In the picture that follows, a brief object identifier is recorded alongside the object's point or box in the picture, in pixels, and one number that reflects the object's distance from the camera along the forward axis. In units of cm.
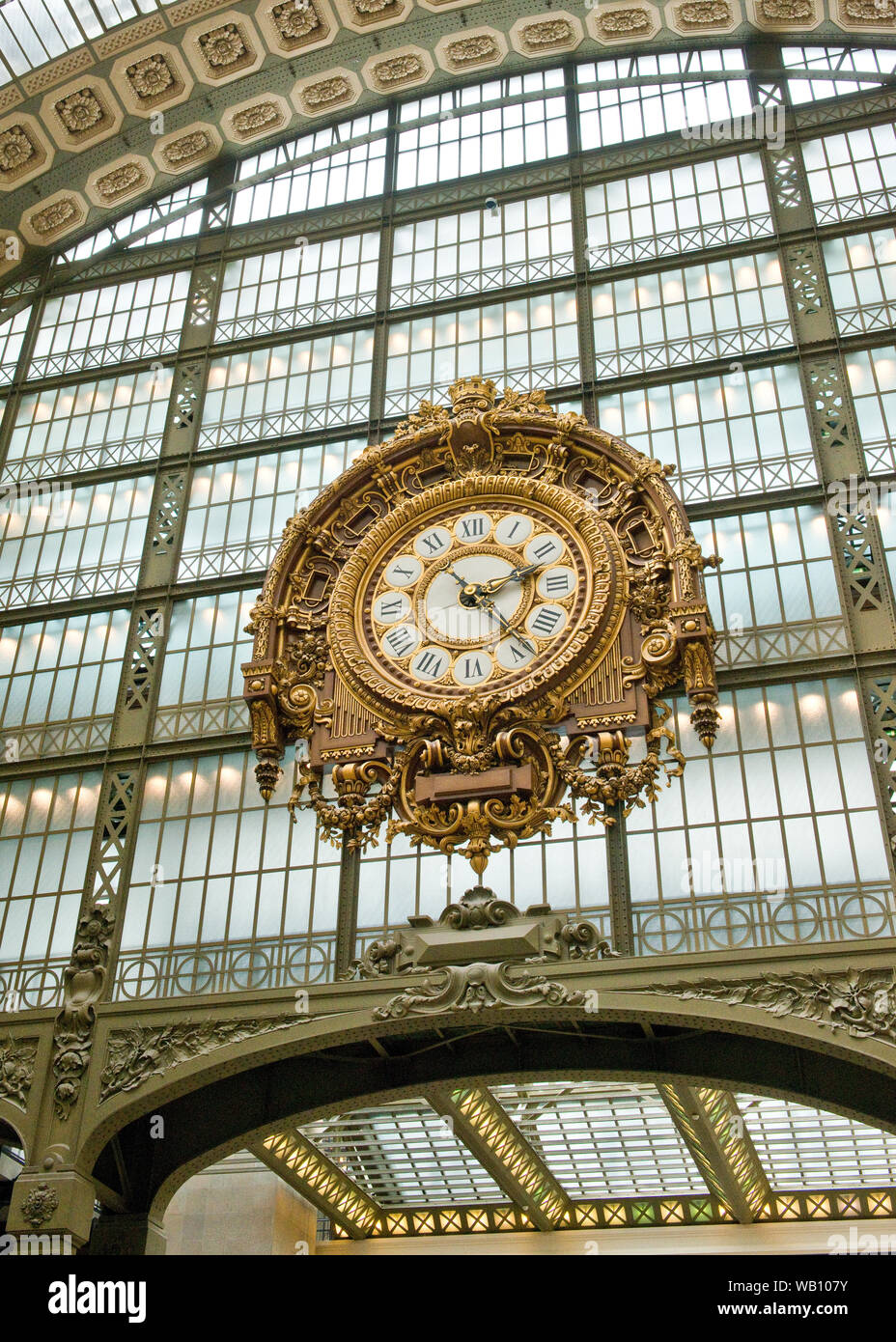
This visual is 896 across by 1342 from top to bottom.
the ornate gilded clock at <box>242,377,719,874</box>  2061
